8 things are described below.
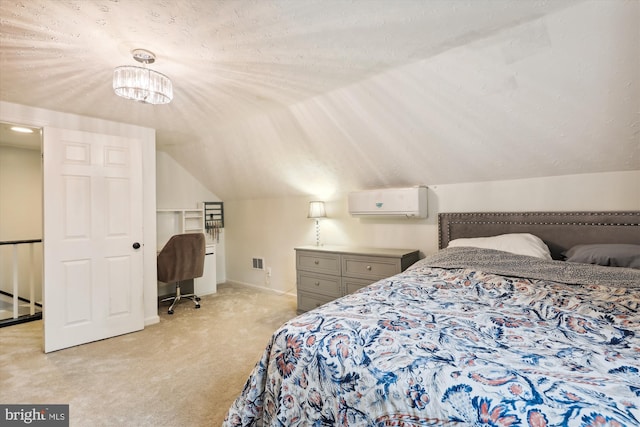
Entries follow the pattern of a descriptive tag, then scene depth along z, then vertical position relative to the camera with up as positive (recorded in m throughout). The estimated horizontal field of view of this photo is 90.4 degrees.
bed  0.81 -0.45
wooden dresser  3.03 -0.55
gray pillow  2.02 -0.29
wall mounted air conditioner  3.07 +0.13
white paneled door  2.78 -0.18
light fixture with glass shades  1.87 +0.81
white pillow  2.28 -0.24
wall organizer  5.08 -0.04
